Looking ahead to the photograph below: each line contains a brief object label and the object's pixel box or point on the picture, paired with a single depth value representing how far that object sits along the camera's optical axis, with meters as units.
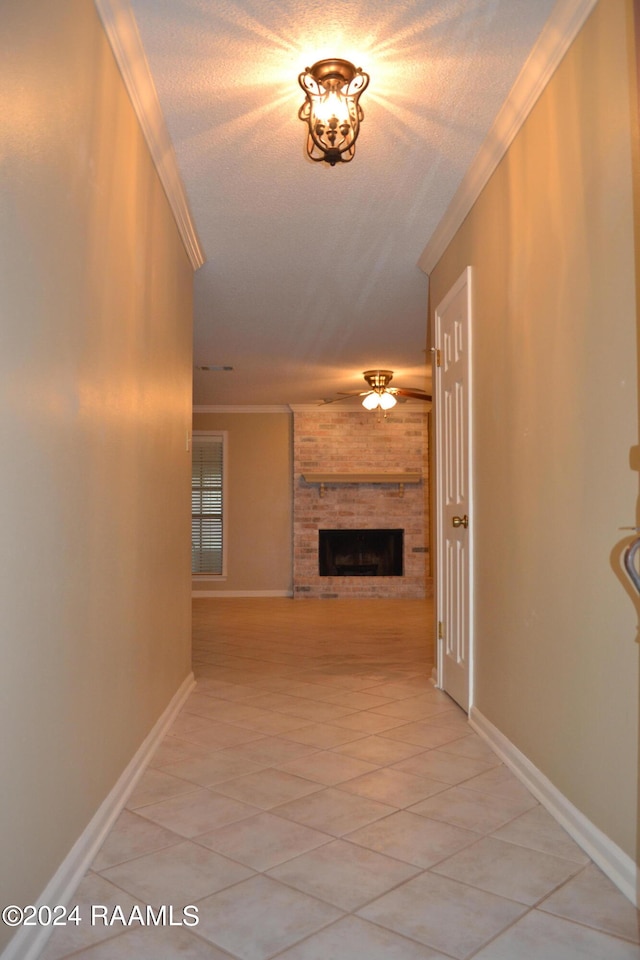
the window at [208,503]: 10.17
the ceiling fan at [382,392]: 7.24
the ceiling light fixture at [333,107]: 2.68
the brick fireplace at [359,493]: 10.04
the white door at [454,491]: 3.81
